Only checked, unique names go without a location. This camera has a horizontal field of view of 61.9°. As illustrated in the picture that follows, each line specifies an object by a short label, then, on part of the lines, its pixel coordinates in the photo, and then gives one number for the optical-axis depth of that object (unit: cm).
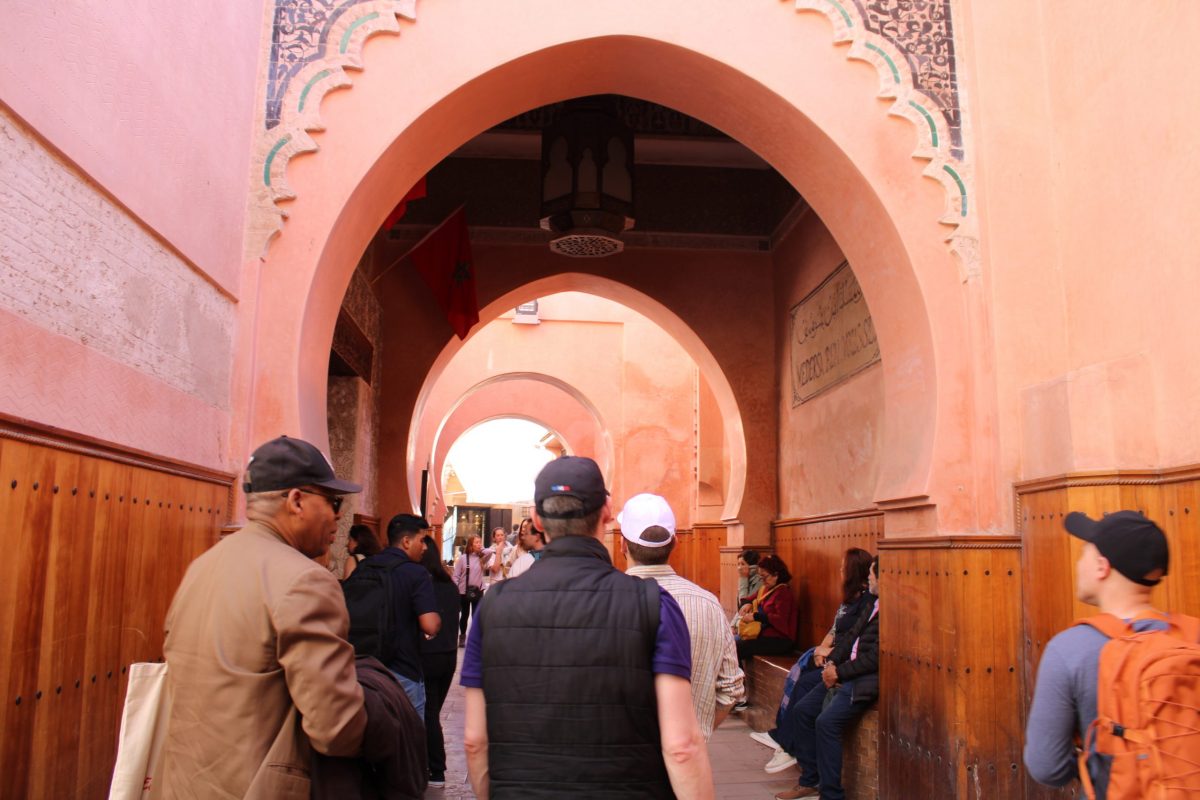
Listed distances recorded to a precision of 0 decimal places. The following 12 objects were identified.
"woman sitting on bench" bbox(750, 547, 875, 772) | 520
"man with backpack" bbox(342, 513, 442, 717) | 392
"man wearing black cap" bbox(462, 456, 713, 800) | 178
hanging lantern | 693
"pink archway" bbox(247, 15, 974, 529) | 431
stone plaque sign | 643
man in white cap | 254
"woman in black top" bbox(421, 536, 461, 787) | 484
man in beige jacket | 171
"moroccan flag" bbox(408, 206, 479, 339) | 764
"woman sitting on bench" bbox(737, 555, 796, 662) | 696
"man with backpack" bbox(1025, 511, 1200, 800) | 181
